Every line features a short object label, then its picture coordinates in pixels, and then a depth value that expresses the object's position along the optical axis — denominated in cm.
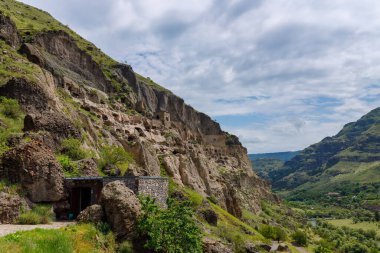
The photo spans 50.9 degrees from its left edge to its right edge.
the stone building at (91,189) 2555
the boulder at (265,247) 5200
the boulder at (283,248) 6575
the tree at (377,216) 18976
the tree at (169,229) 2130
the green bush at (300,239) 9050
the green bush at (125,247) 2070
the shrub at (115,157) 4438
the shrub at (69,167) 2995
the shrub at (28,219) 2211
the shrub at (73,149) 3444
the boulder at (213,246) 2566
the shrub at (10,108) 3703
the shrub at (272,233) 7409
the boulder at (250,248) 4275
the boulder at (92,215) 2173
